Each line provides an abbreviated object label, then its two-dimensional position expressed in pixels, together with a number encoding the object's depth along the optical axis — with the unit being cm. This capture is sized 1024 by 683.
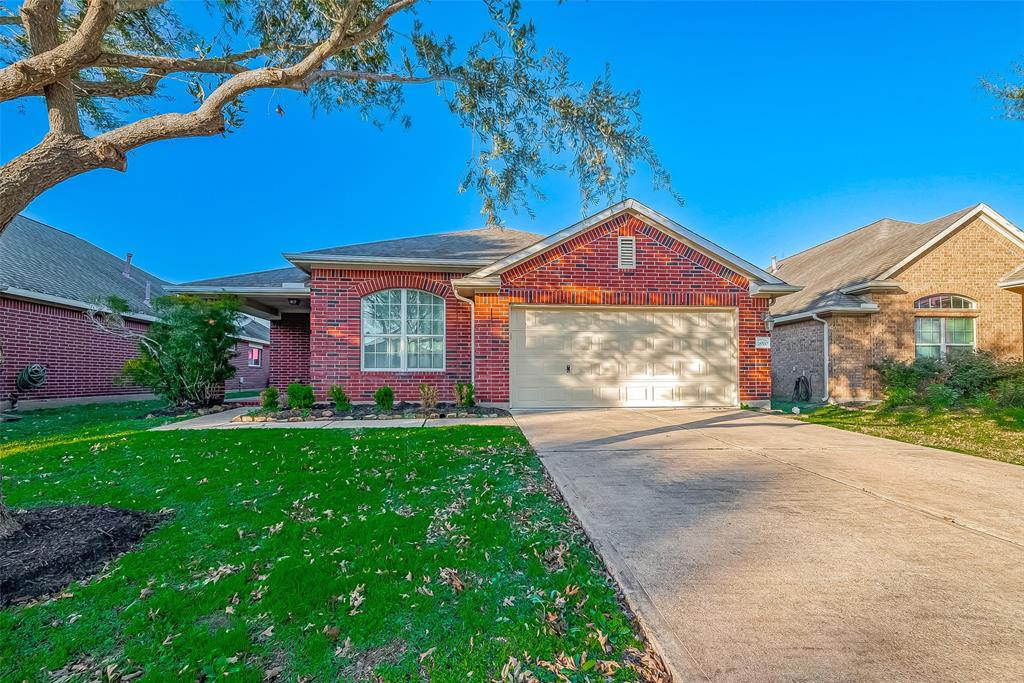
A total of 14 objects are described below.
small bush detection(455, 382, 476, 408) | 923
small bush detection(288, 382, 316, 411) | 912
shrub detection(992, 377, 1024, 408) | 884
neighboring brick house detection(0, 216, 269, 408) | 1078
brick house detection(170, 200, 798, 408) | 975
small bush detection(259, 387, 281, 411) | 911
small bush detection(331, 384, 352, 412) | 920
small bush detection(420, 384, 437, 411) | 923
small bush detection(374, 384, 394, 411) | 918
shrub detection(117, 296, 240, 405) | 967
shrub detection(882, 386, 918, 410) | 938
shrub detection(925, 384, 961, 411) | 896
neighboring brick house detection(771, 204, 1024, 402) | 1240
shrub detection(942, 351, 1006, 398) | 1035
